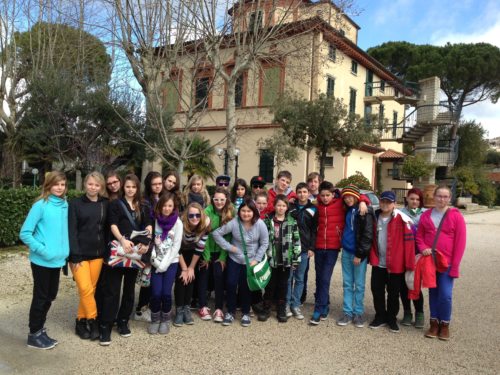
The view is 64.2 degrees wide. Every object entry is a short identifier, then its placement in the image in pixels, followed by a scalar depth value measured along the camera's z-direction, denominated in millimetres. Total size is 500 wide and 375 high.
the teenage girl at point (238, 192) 5379
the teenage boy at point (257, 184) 5753
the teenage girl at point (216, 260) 4688
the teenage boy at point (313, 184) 5492
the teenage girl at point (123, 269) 3918
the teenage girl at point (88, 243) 3834
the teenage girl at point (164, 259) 4191
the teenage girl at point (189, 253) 4496
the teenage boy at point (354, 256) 4555
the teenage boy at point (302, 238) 4852
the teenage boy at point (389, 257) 4477
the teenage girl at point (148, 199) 4578
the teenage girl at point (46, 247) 3637
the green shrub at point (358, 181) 19672
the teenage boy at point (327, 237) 4766
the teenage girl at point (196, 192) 5328
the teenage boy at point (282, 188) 5333
